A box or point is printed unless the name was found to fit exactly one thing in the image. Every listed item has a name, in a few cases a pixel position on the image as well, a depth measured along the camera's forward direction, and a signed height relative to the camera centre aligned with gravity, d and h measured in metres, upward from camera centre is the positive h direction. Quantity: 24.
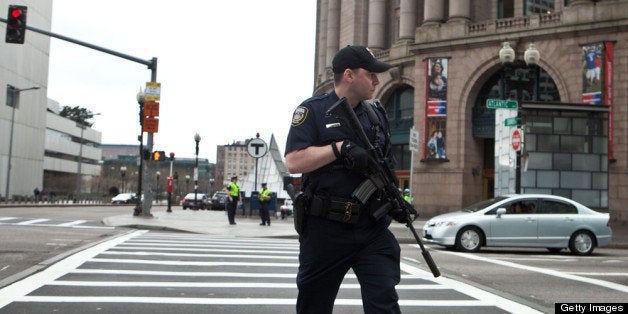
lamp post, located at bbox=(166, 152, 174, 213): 37.06 +0.26
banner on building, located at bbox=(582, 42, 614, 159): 31.39 +6.59
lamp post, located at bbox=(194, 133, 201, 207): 43.28 +3.77
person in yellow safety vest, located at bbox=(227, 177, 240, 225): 23.95 +0.00
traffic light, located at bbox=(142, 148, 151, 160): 25.61 +1.59
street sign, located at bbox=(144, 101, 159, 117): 25.41 +3.35
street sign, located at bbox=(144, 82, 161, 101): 25.45 +4.02
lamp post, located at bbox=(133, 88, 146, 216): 30.14 +3.85
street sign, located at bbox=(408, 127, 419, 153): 23.91 +2.35
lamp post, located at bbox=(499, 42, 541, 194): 20.17 +4.08
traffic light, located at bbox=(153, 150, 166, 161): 26.65 +1.63
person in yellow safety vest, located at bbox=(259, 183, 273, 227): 24.06 -0.18
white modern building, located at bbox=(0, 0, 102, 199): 65.88 +9.48
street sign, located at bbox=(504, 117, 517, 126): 20.44 +2.72
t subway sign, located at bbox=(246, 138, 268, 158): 24.64 +1.94
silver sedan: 16.75 -0.46
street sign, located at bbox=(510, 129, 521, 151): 20.58 +2.16
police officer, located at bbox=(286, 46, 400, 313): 3.89 -0.07
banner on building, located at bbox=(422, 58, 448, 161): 37.53 +5.57
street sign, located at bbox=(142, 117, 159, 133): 25.45 +2.72
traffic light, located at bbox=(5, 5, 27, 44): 20.00 +5.01
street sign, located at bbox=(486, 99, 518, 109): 20.54 +3.26
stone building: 24.80 +6.06
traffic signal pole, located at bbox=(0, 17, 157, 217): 24.23 +1.85
